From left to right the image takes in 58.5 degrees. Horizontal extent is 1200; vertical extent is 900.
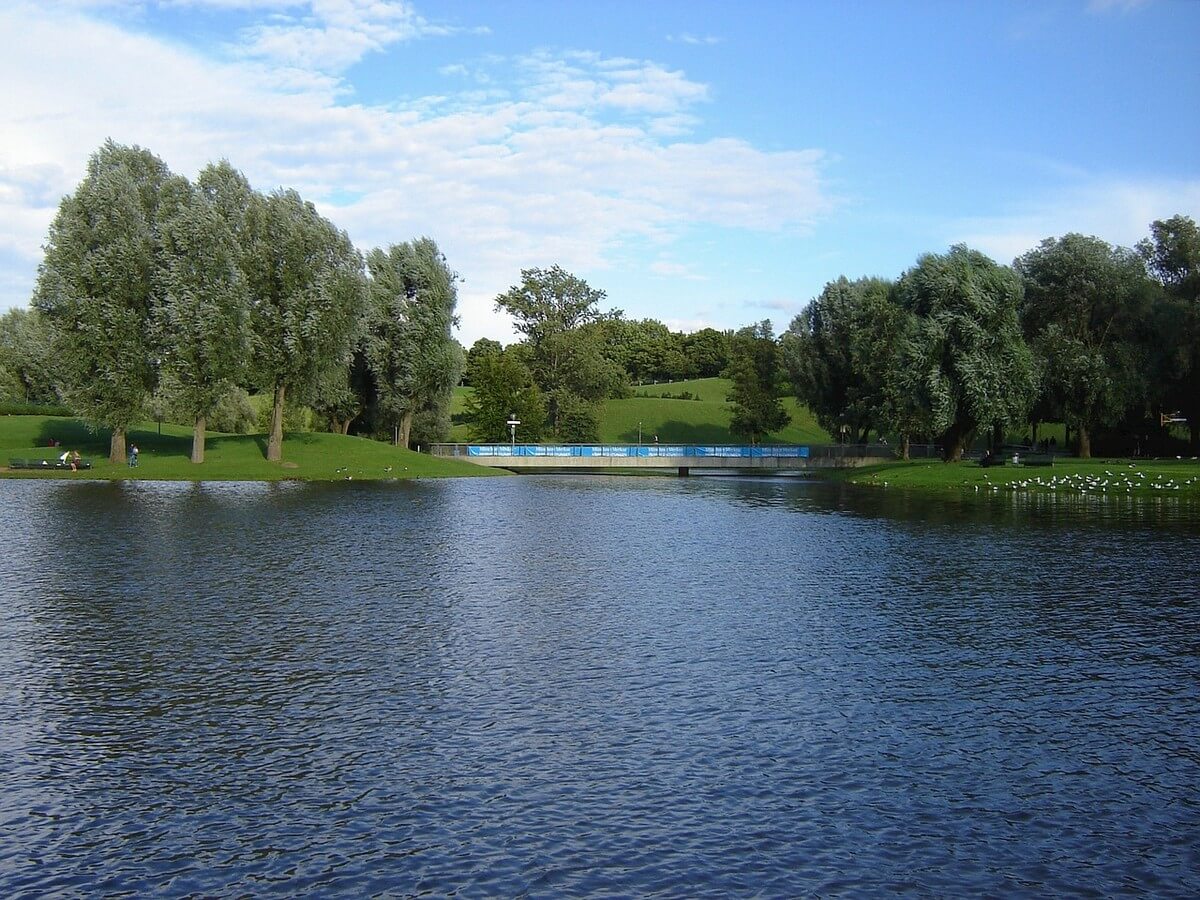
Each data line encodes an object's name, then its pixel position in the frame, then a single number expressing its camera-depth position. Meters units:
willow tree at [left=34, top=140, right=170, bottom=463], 82.00
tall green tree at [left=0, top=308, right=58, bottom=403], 132.98
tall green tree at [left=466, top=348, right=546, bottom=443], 130.62
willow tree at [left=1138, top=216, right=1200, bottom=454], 92.44
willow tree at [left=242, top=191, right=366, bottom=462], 87.75
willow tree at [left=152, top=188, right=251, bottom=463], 82.06
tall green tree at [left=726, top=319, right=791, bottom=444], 135.62
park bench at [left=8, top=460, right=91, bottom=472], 85.31
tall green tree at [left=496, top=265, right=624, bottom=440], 151.00
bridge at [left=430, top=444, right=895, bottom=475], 113.00
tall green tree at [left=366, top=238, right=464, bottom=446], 108.56
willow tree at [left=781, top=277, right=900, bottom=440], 110.44
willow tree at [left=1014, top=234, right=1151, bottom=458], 92.31
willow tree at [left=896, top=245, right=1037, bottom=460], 84.88
